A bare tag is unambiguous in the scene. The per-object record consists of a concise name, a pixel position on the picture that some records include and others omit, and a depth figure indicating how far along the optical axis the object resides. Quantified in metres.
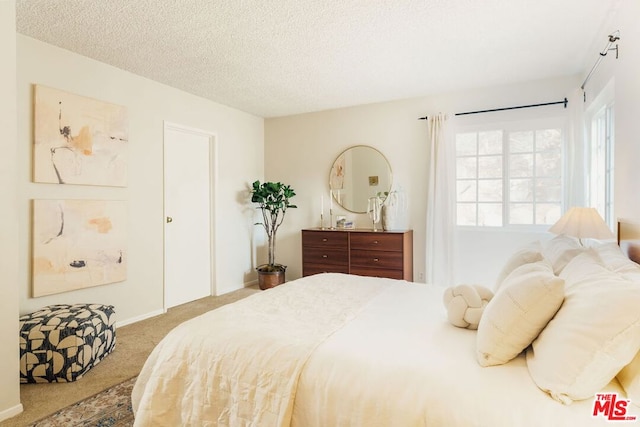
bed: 1.02
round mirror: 4.56
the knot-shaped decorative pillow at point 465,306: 1.59
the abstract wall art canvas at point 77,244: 2.81
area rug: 1.88
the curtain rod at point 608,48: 2.16
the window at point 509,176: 3.72
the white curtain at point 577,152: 3.37
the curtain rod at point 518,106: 3.62
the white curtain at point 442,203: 4.05
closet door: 3.98
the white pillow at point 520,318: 1.22
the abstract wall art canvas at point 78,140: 2.81
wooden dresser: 4.05
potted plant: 4.78
